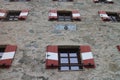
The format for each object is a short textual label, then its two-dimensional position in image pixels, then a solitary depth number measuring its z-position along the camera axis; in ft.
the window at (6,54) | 28.02
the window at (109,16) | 37.93
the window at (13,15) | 37.17
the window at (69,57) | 28.53
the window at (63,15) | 37.45
